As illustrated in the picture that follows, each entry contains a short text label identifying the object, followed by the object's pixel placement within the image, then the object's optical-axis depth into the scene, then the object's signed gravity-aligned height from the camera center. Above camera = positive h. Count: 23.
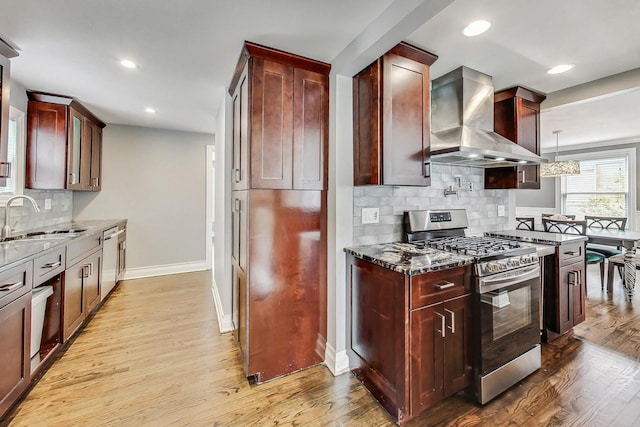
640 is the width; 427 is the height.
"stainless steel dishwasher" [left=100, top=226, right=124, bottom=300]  3.23 -0.52
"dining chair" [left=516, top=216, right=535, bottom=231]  5.10 -0.08
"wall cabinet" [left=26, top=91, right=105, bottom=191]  2.92 +0.84
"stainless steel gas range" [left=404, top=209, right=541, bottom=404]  1.71 -0.63
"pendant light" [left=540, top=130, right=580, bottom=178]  4.28 +0.77
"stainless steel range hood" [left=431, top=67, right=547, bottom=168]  2.15 +0.84
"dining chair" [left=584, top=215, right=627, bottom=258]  3.83 -0.44
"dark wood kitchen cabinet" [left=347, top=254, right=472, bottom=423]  1.55 -0.71
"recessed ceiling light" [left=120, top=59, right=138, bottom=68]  2.26 +1.27
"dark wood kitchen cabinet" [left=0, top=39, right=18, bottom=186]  2.04 +0.86
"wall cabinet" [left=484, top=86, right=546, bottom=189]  2.72 +0.91
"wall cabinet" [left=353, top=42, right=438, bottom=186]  1.88 +0.70
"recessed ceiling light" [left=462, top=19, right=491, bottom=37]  1.71 +1.20
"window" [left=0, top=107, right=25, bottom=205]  2.72 +0.65
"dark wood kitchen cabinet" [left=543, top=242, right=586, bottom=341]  2.37 -0.62
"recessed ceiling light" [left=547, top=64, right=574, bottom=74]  2.28 +1.25
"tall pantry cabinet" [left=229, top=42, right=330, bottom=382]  1.94 +0.06
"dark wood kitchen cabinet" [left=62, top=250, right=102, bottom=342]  2.31 -0.69
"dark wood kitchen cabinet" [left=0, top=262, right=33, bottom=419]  1.52 -0.67
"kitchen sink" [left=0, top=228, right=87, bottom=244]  2.30 -0.17
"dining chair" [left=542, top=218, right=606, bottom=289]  3.65 -0.19
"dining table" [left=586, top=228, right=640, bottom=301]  3.24 -0.35
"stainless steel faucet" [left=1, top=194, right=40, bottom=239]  2.30 -0.05
